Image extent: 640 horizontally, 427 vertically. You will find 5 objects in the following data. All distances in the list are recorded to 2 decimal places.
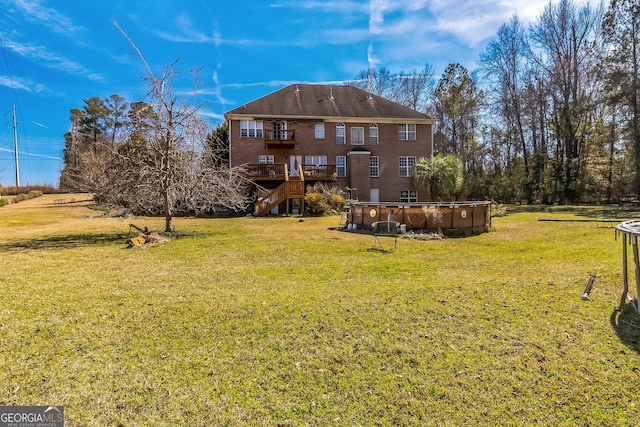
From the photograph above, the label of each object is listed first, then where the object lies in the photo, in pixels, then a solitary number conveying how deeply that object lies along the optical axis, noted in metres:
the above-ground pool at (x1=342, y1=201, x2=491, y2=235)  14.69
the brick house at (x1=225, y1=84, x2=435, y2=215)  29.48
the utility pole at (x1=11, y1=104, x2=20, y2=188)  42.63
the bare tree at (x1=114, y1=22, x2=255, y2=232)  13.24
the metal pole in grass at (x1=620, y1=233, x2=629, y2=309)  5.61
